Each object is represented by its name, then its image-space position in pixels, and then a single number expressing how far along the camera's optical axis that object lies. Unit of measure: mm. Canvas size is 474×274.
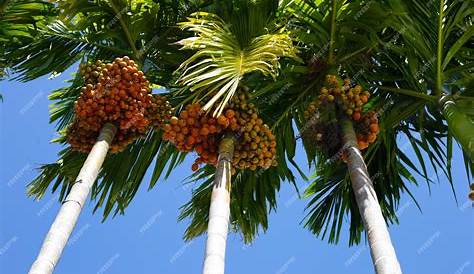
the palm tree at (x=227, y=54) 3930
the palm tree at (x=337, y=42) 4531
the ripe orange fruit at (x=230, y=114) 4754
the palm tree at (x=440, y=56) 4992
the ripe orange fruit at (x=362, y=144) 5273
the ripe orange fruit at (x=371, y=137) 5219
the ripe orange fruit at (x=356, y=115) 5160
